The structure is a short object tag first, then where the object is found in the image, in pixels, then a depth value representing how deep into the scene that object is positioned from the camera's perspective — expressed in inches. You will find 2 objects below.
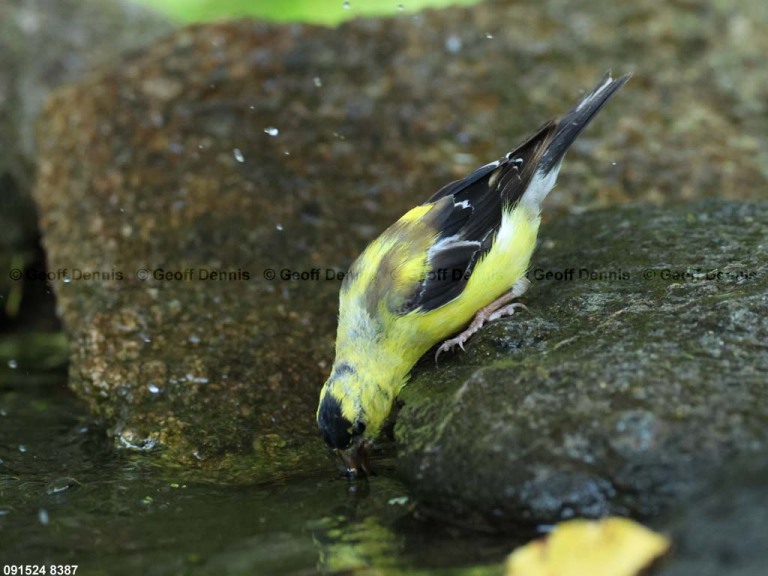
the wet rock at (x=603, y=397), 208.7
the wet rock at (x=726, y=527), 172.8
